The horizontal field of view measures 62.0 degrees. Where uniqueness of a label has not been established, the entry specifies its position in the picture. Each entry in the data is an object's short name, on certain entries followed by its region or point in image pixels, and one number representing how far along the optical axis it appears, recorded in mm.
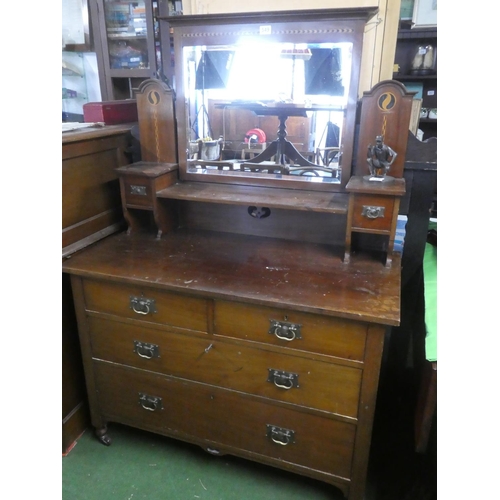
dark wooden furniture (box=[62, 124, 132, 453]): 1450
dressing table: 1195
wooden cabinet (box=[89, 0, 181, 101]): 2125
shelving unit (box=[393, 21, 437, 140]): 3416
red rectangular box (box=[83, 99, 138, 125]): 1732
